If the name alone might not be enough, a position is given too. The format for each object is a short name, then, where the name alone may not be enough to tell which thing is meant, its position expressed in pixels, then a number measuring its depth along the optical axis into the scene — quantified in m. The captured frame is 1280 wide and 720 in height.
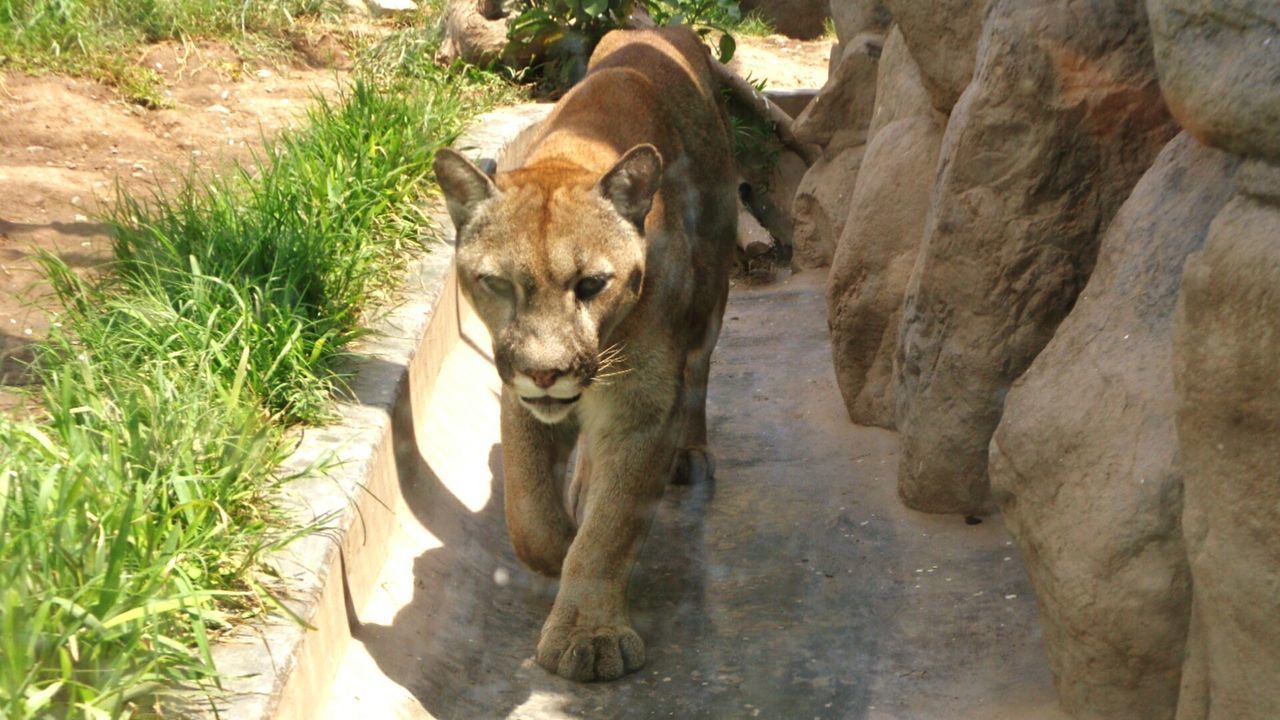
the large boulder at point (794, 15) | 16.11
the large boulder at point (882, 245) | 6.40
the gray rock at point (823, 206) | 8.37
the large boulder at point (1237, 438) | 3.05
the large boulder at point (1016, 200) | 4.71
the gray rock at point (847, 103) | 8.24
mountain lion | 4.78
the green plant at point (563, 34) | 10.27
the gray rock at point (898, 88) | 6.54
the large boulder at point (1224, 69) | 2.96
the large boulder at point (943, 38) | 5.77
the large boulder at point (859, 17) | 8.23
